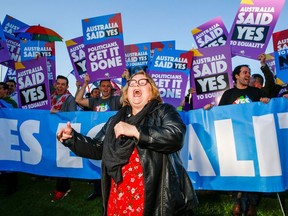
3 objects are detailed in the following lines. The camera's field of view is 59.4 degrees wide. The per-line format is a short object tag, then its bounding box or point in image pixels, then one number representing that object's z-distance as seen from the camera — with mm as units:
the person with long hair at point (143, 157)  1505
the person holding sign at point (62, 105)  4394
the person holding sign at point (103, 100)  4451
